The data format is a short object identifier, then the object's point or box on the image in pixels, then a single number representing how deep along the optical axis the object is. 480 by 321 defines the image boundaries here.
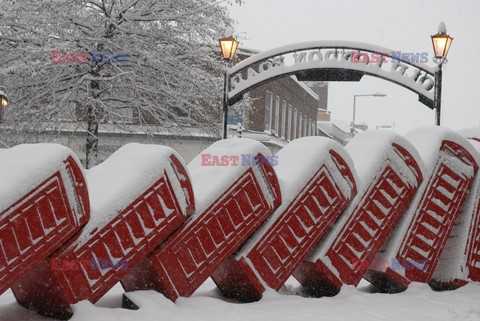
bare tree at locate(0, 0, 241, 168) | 16.11
